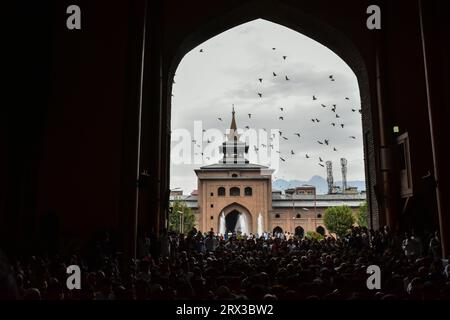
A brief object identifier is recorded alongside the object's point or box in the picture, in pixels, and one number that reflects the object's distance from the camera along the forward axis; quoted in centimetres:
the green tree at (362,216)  4506
